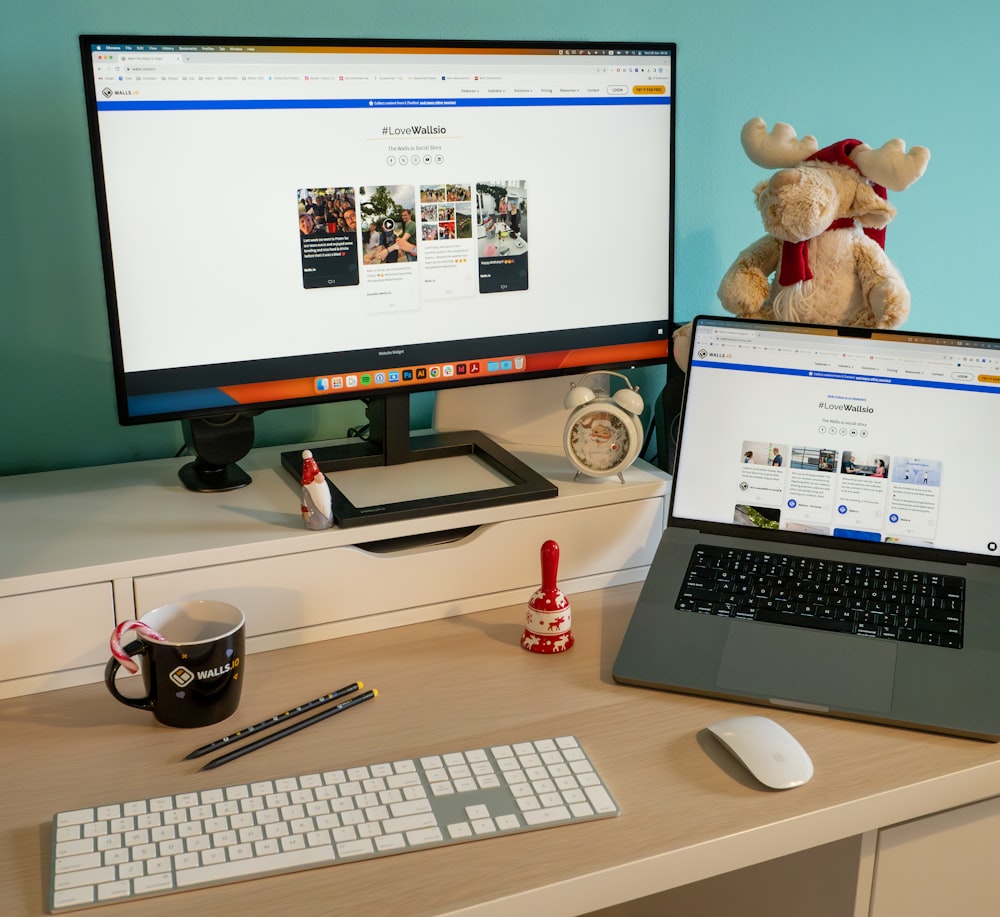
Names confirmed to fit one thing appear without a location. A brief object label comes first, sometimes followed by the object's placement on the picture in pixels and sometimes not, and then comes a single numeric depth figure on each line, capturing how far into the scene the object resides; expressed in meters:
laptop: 1.00
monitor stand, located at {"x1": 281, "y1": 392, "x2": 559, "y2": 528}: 1.10
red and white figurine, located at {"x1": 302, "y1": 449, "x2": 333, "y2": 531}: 1.04
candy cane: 0.91
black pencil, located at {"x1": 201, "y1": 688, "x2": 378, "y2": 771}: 0.89
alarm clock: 1.20
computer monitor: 1.04
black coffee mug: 0.91
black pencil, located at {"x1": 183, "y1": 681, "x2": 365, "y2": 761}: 0.90
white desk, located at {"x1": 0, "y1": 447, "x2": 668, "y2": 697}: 0.98
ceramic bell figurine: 1.06
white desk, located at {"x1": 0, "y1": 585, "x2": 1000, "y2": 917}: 0.76
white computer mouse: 0.85
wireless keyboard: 0.76
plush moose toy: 1.21
